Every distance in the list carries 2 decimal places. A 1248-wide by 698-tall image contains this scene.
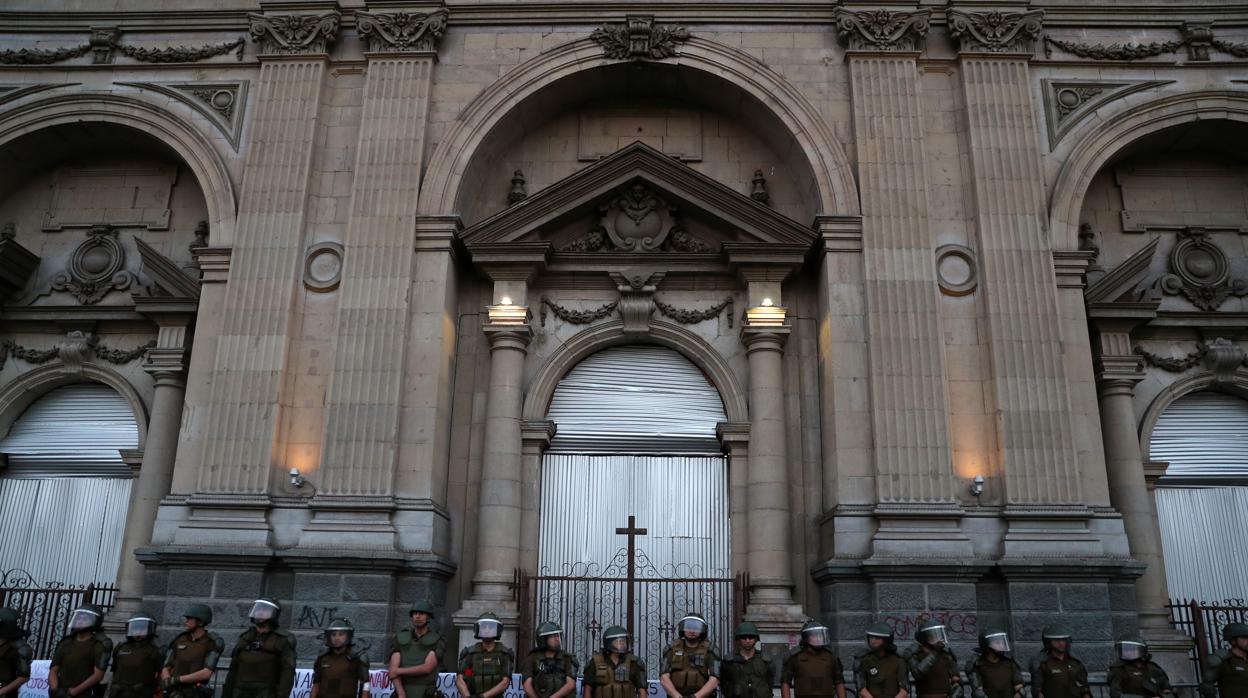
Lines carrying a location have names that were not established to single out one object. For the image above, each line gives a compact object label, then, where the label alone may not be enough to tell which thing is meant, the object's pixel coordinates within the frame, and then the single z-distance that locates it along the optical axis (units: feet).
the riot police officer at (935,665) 41.52
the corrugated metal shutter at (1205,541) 59.88
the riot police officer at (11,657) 39.83
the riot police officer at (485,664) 40.34
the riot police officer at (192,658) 39.14
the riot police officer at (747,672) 40.81
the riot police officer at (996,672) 40.81
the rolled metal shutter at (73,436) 64.39
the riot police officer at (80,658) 39.75
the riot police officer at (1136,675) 40.16
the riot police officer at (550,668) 39.50
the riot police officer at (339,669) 39.22
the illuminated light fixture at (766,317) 59.06
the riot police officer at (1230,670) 39.70
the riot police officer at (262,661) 38.99
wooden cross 53.21
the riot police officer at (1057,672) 40.47
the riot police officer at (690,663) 40.22
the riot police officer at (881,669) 40.47
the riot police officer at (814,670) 41.16
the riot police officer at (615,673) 39.75
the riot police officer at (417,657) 40.83
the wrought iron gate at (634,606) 55.11
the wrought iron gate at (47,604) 55.83
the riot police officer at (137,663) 39.88
